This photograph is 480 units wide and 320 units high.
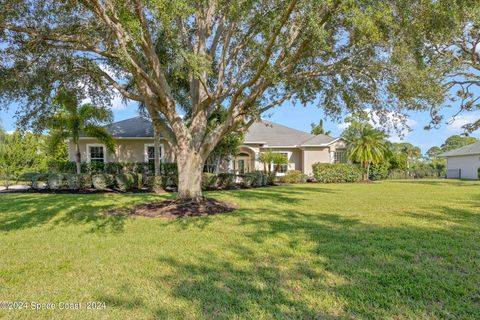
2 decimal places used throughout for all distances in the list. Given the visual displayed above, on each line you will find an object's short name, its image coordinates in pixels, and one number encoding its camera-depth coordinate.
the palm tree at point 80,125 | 15.09
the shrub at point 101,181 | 15.02
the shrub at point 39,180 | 15.52
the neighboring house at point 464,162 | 31.19
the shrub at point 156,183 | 15.81
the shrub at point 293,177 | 22.75
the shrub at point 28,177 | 15.67
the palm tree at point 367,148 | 23.83
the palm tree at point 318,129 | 42.54
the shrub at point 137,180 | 15.96
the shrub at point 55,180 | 14.91
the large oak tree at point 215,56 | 6.77
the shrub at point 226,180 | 17.61
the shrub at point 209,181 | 16.73
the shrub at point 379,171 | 28.05
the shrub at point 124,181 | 15.27
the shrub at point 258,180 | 19.19
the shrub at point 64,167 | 17.81
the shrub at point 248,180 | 18.70
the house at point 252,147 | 19.06
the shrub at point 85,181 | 15.15
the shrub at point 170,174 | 16.35
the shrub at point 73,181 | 14.98
